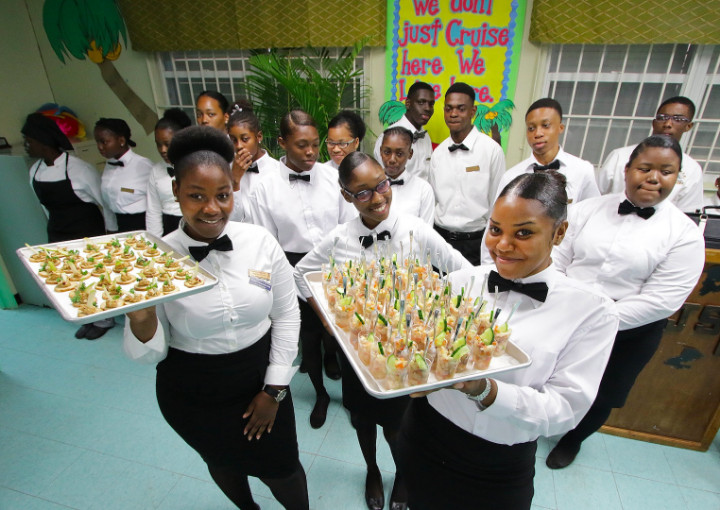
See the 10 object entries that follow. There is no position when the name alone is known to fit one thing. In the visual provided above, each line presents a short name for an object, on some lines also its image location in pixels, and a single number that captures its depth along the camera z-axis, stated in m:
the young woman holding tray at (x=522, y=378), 1.20
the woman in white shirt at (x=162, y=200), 3.31
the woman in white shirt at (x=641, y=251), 1.88
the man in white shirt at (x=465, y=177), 3.43
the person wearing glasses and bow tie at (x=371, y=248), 1.94
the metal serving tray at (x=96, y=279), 1.25
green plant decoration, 4.18
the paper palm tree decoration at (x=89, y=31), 4.98
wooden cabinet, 2.25
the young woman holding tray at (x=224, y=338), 1.46
